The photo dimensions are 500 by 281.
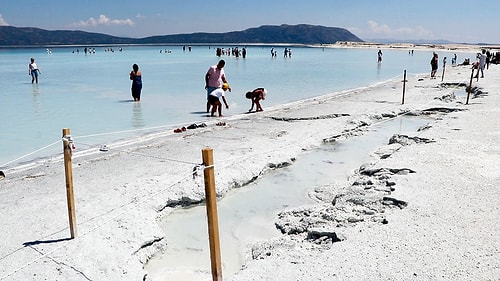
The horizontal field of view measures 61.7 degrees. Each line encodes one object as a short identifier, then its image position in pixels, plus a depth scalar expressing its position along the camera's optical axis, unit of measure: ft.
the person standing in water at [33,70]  65.33
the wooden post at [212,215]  10.66
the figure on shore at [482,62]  64.83
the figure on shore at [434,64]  74.43
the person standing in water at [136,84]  44.40
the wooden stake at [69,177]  13.23
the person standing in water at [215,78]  36.09
